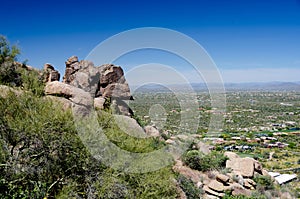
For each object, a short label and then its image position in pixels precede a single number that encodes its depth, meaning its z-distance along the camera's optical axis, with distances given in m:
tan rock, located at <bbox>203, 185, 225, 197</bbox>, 14.82
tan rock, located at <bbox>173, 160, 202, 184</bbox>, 16.77
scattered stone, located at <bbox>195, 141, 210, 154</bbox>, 23.35
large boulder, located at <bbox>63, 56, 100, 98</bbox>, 20.83
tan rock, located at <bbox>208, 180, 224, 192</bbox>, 15.23
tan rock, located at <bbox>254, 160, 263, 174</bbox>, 20.38
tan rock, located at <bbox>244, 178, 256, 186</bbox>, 17.68
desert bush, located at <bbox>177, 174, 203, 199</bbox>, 13.47
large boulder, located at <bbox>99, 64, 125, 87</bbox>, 21.91
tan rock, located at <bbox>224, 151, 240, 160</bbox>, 22.18
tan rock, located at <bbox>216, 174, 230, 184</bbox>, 16.22
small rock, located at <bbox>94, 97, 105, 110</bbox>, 17.89
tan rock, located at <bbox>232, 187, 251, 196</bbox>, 15.08
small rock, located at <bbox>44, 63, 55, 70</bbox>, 21.28
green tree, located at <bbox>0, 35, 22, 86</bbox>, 16.85
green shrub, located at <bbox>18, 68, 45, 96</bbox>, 13.27
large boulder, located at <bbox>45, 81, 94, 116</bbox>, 16.70
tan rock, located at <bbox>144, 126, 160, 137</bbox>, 21.25
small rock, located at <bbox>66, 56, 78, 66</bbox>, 22.67
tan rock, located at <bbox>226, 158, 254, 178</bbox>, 19.09
